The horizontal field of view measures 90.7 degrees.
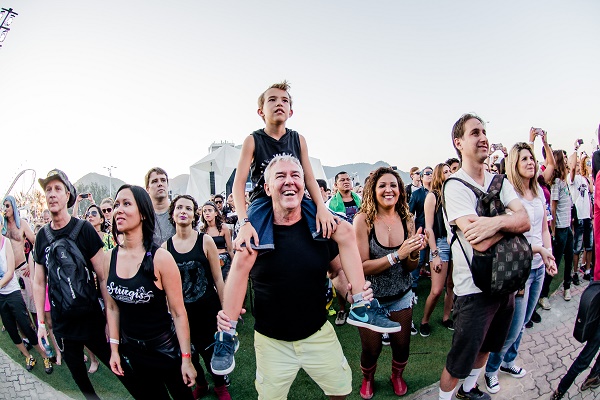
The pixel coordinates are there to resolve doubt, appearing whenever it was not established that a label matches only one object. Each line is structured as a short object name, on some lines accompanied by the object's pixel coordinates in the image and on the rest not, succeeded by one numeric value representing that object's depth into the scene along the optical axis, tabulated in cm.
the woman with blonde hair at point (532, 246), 287
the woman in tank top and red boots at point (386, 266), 286
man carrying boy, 201
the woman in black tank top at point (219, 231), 486
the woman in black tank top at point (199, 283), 313
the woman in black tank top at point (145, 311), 223
